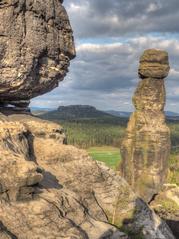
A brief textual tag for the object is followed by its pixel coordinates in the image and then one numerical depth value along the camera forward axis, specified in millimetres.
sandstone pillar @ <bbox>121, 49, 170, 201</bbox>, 55875
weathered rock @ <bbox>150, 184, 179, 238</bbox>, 41969
